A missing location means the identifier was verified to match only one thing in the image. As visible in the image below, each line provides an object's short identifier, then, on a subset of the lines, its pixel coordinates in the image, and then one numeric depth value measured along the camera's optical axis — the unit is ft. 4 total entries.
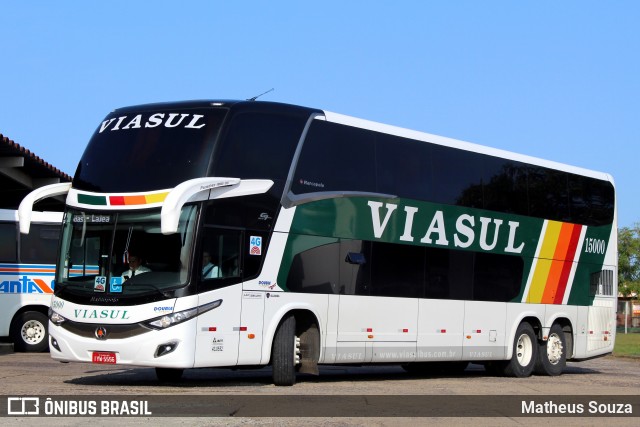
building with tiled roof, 83.15
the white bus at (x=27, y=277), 81.56
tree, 342.64
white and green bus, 48.11
